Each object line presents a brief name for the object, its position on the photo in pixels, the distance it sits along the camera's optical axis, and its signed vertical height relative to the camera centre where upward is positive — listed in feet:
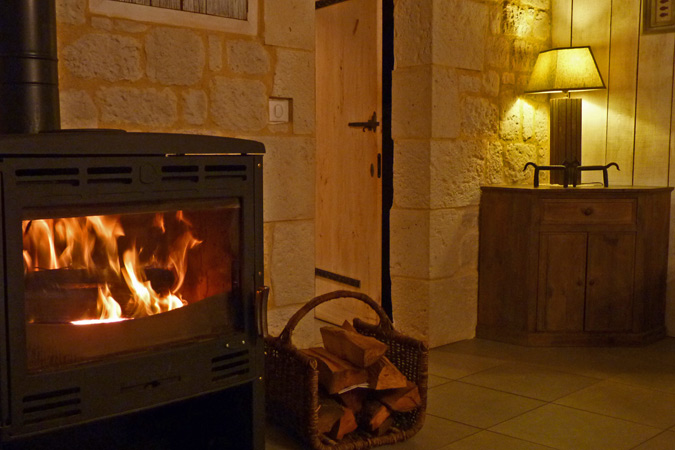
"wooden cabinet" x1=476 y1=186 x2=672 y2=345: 12.02 -1.67
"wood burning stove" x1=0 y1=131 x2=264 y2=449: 5.41 -1.06
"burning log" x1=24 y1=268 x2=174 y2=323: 5.60 -1.05
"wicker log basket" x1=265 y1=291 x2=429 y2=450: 7.54 -2.38
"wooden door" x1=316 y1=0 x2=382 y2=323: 12.69 +0.06
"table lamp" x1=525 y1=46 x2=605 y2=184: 12.69 +1.23
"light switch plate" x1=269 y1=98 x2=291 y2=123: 9.37 +0.59
